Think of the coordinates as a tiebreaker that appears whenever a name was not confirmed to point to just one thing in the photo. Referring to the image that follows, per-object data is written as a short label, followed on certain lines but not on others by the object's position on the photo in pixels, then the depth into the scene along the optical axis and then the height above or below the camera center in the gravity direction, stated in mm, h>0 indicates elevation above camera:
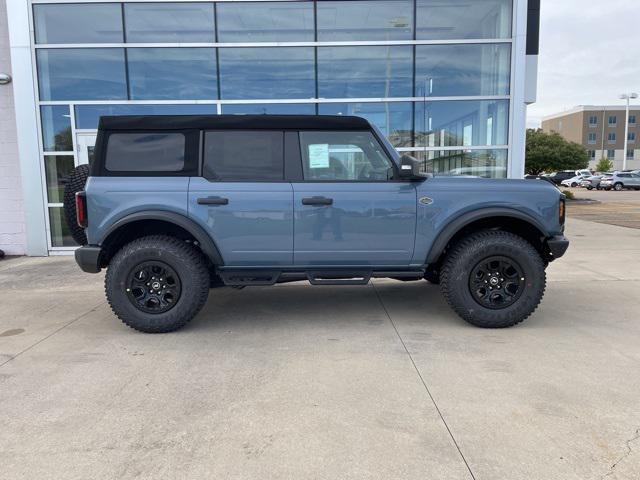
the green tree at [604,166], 69500 +808
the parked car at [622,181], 36938 -755
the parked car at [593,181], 38997 -816
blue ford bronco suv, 4363 -372
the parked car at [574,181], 43031 -849
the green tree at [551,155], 28875 +1037
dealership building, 9219 +2038
